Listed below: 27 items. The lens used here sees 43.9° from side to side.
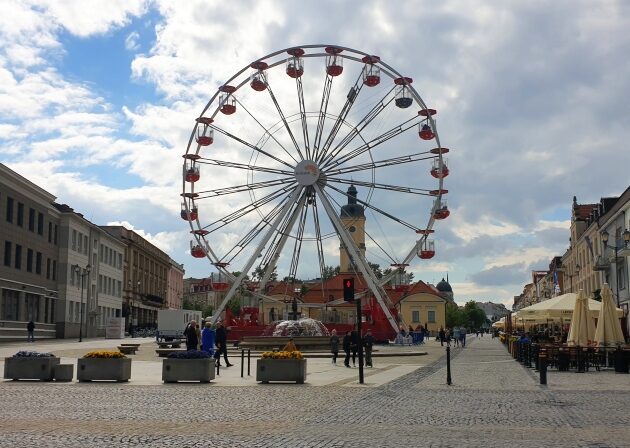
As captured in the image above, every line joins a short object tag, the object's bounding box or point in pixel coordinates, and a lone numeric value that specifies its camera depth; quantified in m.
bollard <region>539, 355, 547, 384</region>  21.03
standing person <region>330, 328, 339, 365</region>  32.41
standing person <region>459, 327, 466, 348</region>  61.86
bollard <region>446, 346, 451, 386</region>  21.62
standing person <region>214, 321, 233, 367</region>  27.94
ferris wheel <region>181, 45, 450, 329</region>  47.47
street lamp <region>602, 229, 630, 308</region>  35.62
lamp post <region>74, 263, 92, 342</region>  67.78
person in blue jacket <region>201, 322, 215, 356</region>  26.94
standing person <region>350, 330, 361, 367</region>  30.84
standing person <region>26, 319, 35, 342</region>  55.16
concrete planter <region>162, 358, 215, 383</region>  21.33
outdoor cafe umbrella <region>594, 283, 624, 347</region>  27.73
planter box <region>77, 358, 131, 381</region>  21.55
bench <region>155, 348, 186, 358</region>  37.54
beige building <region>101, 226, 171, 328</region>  100.44
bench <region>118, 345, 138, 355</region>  39.84
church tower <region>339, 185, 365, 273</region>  80.00
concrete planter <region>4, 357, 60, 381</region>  21.78
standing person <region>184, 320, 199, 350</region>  25.12
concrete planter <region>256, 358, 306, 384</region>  21.56
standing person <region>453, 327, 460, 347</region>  61.84
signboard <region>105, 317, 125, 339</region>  71.25
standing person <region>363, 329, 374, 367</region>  30.03
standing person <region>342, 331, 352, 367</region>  30.27
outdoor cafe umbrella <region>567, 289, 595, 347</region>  28.34
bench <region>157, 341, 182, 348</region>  44.12
